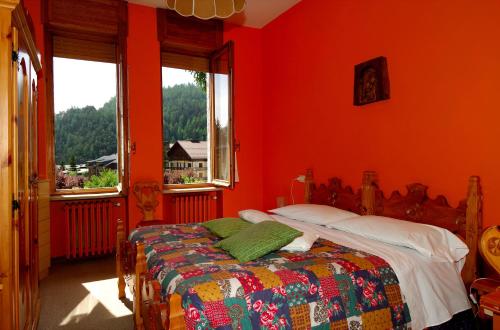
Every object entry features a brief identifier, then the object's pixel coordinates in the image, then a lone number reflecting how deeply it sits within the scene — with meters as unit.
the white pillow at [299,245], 2.02
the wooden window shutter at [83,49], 3.80
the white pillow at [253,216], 2.64
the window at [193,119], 4.33
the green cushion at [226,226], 2.35
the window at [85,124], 3.88
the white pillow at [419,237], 1.98
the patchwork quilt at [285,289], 1.45
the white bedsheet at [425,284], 1.79
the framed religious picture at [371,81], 2.77
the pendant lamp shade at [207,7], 2.37
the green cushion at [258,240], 1.87
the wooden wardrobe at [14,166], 1.39
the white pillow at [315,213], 2.71
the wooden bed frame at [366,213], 1.51
